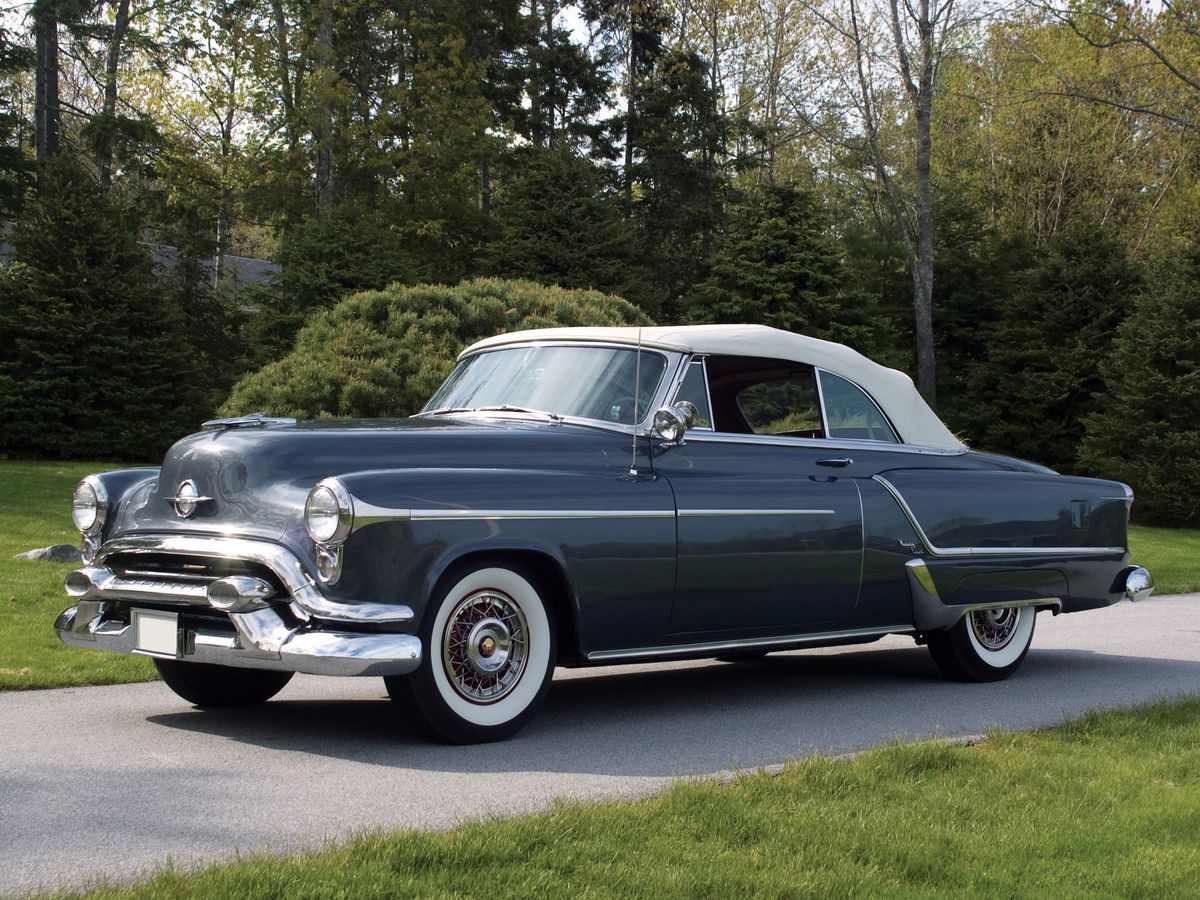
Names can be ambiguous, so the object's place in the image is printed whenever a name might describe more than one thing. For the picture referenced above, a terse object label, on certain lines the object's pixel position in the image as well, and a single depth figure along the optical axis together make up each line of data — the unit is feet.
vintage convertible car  18.15
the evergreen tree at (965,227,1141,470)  105.40
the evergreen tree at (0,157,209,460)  83.25
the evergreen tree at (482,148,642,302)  99.60
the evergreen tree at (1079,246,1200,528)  84.84
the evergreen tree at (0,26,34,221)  96.89
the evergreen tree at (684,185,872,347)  99.86
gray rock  39.66
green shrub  47.67
